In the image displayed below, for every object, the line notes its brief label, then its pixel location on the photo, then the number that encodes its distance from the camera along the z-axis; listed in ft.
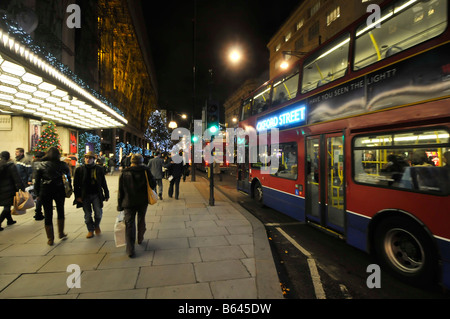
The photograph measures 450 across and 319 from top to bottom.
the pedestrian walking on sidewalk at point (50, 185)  14.78
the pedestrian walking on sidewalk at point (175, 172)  31.60
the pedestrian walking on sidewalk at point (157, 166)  30.04
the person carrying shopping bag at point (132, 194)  13.52
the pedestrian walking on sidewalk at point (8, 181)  17.30
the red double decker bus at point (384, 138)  10.04
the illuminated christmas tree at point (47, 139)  39.27
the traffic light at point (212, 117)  26.61
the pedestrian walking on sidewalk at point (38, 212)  16.77
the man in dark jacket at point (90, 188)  16.05
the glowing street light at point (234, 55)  31.61
